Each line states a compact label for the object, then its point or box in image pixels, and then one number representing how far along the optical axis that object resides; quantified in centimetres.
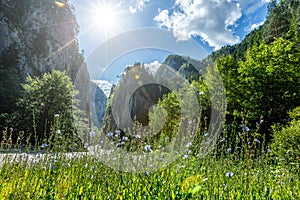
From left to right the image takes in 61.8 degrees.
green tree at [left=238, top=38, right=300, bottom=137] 1502
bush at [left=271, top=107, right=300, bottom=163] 605
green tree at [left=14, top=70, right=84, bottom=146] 1919
